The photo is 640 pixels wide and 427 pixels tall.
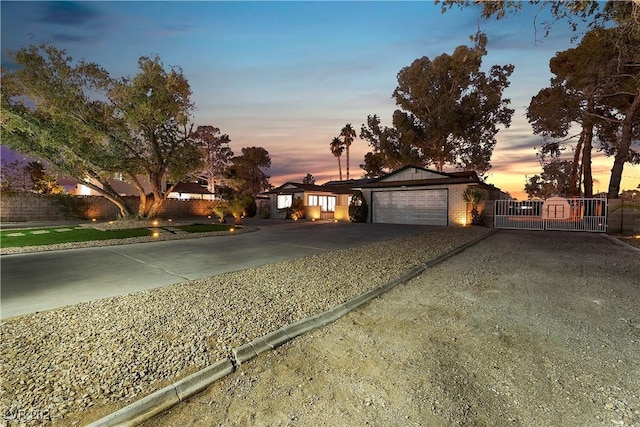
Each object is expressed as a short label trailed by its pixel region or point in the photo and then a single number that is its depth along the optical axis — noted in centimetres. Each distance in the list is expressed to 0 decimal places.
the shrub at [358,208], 2108
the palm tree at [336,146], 4353
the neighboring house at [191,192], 3865
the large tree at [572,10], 648
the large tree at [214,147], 3781
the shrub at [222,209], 1757
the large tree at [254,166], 4609
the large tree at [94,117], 1265
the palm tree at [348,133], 4234
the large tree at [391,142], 2864
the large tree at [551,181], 2979
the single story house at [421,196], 1748
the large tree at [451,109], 2695
